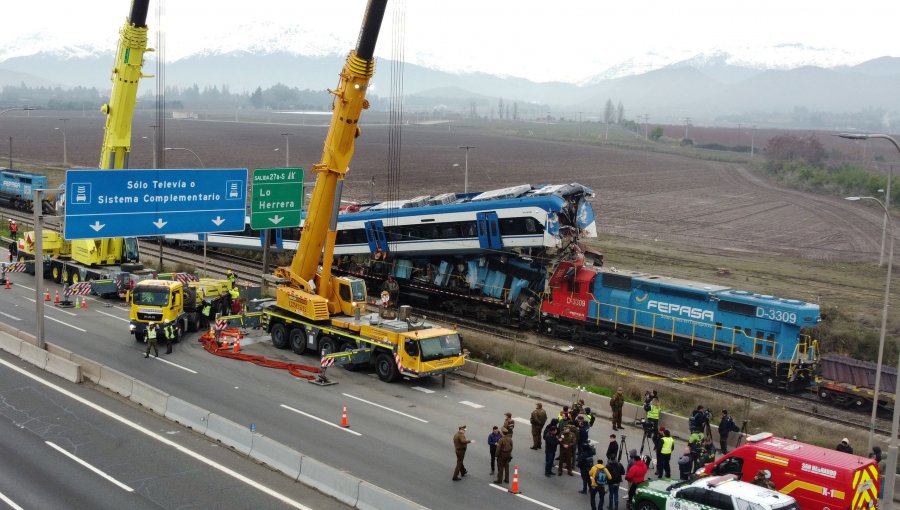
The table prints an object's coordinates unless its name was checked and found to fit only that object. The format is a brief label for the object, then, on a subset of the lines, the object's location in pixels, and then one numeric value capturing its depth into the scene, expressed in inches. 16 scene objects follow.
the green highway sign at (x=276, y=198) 1327.5
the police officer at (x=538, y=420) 901.8
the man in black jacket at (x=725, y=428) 908.6
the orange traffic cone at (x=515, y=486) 793.6
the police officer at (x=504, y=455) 802.8
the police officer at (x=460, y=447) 799.7
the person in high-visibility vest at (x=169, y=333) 1247.5
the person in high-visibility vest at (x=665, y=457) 829.2
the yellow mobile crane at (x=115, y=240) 1459.2
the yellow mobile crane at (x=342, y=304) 1121.4
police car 647.1
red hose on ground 1178.6
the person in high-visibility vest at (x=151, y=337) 1216.2
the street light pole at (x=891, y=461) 674.2
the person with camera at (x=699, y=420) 906.8
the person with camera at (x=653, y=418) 926.4
